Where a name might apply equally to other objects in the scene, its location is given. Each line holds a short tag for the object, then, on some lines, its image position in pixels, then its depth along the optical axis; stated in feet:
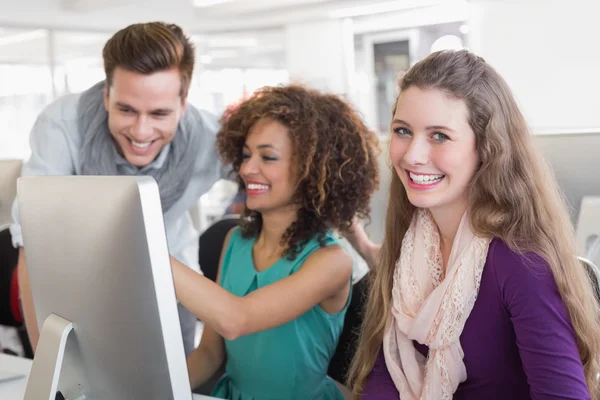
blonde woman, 3.60
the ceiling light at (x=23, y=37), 25.86
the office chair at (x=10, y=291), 7.14
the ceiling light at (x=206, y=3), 28.63
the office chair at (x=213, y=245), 6.52
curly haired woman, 5.06
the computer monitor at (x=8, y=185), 6.47
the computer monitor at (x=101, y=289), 2.43
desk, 4.14
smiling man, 5.67
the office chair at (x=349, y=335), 4.99
